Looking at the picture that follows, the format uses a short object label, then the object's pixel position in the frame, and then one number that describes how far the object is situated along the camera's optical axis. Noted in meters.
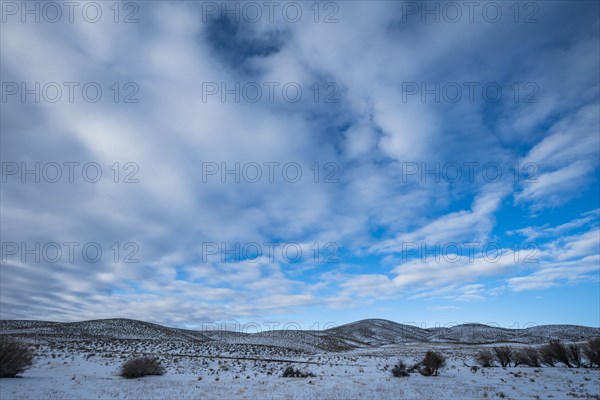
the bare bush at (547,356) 32.58
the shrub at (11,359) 19.52
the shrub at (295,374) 26.48
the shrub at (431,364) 27.62
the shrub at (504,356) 33.80
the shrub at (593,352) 30.73
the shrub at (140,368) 23.56
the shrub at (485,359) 34.88
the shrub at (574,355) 31.55
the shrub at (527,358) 33.22
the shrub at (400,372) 26.89
